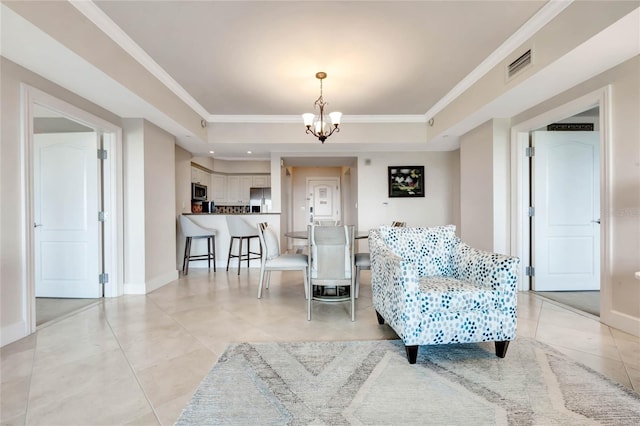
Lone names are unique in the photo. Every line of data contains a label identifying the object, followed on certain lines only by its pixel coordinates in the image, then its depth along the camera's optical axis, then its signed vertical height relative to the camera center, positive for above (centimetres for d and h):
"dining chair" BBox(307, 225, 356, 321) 267 -42
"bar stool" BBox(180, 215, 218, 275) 468 -36
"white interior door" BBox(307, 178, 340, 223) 863 +37
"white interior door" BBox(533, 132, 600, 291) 349 -3
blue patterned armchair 184 -60
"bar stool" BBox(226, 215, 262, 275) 470 -29
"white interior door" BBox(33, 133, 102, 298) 331 -3
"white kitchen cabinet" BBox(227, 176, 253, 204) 776 +59
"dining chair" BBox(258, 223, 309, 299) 317 -52
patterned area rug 138 -95
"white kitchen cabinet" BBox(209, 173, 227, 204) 740 +56
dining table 320 -28
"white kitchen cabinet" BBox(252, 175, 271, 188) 787 +78
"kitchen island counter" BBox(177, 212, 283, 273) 519 -35
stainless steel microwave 616 +41
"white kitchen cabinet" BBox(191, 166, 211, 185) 632 +78
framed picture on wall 570 +54
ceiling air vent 259 +130
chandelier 329 +104
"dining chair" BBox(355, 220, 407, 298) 318 -57
